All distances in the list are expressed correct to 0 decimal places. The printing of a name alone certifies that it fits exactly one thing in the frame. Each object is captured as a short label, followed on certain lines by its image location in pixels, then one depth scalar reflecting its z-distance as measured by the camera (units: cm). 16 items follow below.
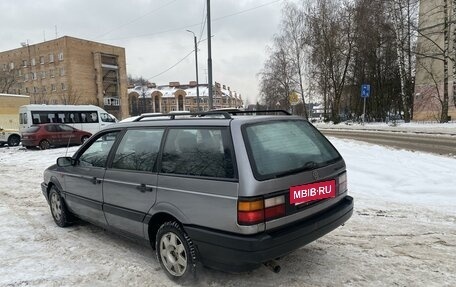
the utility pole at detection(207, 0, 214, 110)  1518
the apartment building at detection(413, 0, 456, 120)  3059
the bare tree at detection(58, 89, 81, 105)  5925
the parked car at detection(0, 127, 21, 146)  2228
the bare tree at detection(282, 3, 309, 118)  3814
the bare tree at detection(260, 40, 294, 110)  4256
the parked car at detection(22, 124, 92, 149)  1875
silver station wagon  295
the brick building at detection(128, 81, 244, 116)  10100
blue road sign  2519
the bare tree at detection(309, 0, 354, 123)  3356
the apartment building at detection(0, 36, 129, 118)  6456
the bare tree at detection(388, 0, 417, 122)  2739
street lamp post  2404
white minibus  2144
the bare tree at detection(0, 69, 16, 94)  5439
